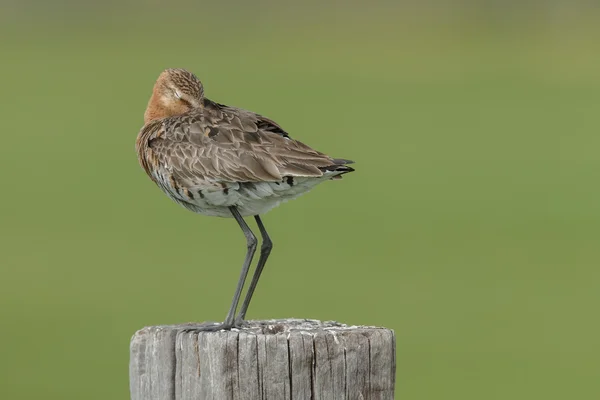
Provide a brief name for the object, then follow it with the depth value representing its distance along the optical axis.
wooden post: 12.45
